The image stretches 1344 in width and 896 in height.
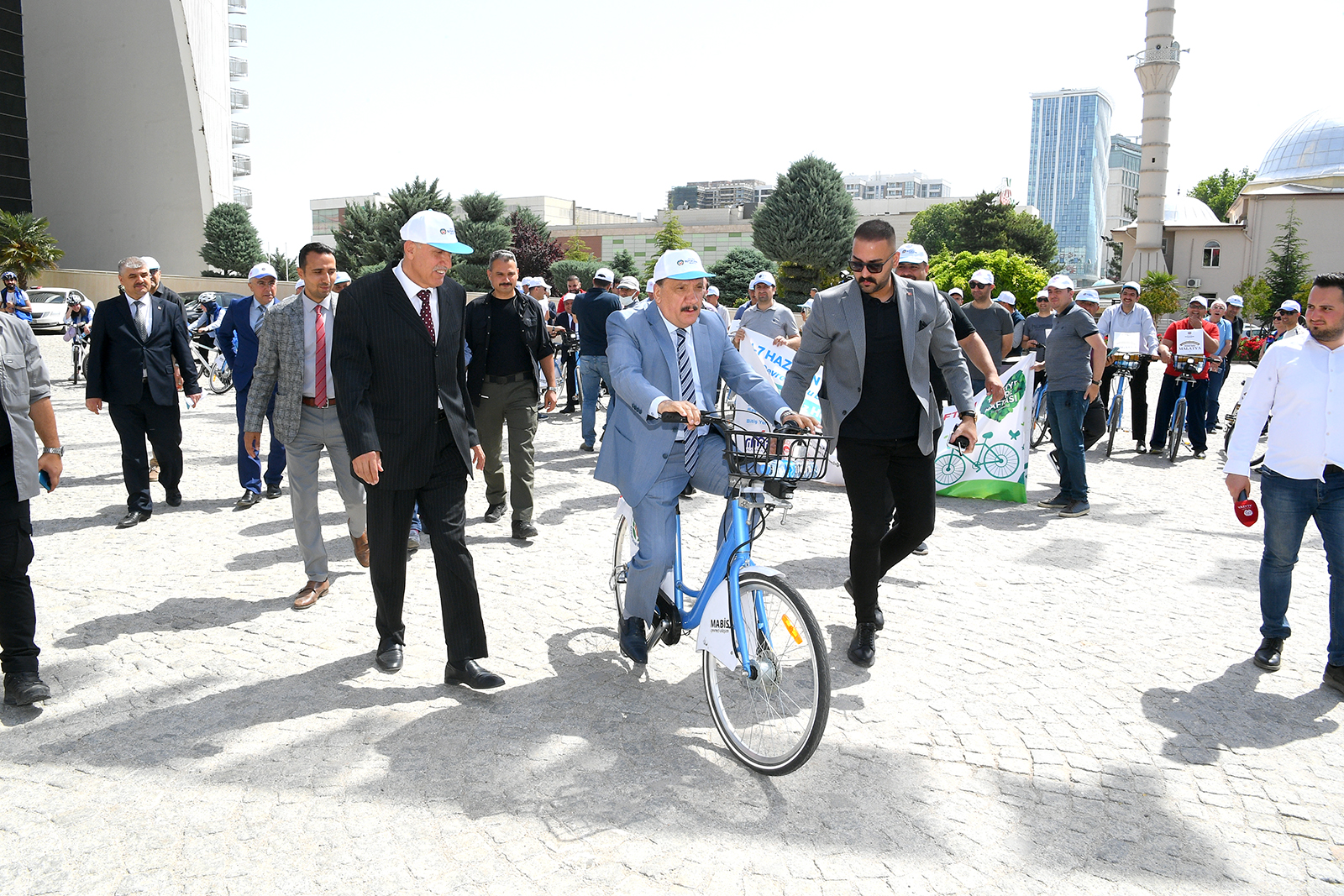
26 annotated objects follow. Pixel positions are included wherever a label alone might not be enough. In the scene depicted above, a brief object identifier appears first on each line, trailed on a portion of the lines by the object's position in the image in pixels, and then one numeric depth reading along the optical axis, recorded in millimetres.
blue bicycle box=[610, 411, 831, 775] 3467
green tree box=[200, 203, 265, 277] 64562
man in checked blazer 5855
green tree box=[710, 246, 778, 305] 52031
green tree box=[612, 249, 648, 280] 61312
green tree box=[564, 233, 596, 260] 69625
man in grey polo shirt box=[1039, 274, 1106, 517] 8797
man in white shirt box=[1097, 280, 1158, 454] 12117
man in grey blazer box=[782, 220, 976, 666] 4855
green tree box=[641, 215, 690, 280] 65875
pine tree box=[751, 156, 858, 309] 54875
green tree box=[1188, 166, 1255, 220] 97875
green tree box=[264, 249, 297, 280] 74069
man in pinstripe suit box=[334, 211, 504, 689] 4324
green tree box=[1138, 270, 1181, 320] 56656
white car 32906
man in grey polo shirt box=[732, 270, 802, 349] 11578
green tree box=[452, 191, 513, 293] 53781
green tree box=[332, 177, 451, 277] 55812
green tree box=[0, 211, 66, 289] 51562
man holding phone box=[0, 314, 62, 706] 4289
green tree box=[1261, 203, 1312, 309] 54412
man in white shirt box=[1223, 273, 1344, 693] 4602
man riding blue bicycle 4070
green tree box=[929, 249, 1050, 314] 45219
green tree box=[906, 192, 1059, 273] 69375
